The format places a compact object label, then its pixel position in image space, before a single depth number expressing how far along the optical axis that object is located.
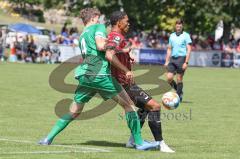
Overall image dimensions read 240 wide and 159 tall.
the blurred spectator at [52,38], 50.75
